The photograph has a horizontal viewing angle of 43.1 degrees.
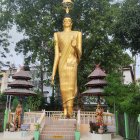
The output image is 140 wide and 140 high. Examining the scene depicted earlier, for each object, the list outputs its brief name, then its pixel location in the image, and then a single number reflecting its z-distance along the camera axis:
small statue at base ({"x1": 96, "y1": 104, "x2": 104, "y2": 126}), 8.11
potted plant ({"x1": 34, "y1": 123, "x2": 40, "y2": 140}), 7.66
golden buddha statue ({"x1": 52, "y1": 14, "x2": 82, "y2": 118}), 11.39
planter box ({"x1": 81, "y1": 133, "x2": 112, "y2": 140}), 7.68
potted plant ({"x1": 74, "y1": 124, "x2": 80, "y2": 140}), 7.62
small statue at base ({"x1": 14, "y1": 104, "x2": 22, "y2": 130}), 8.70
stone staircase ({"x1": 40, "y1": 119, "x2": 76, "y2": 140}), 8.10
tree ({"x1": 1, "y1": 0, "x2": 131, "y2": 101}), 13.66
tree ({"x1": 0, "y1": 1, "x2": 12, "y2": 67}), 14.42
